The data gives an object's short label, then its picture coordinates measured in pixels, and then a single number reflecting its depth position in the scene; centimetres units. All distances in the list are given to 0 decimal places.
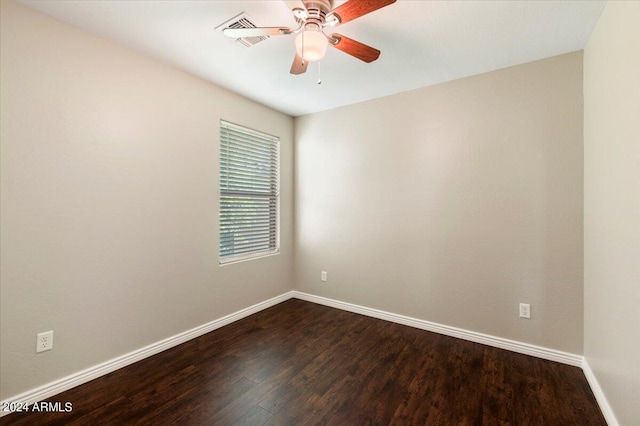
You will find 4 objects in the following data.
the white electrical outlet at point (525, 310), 235
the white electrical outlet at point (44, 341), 178
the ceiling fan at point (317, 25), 141
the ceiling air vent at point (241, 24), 182
